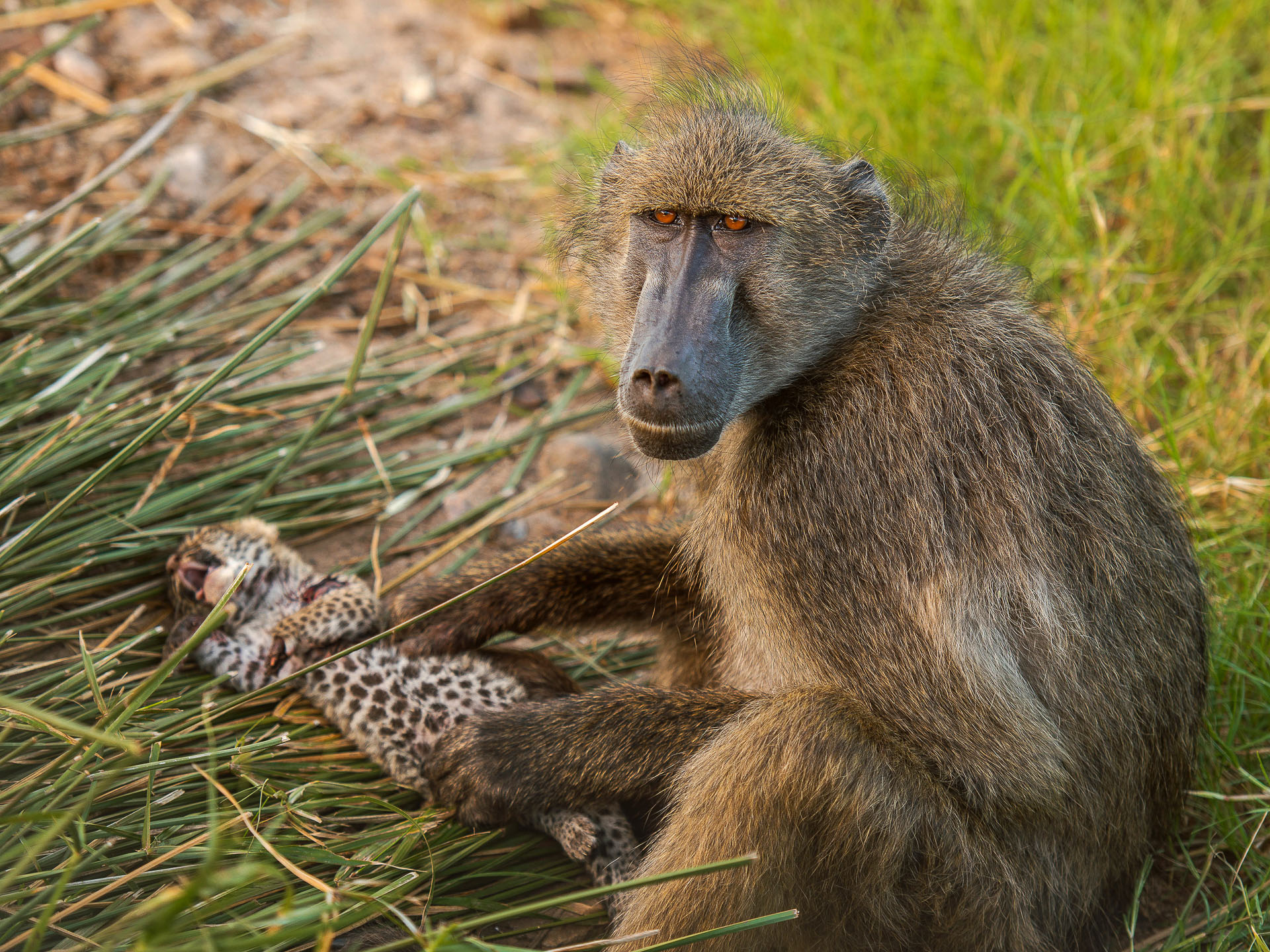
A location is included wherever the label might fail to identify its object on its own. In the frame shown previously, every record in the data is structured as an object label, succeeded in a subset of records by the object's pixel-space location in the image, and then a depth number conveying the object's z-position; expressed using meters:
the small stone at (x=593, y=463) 3.81
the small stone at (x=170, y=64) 4.93
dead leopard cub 2.68
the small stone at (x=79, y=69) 4.75
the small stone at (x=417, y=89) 5.39
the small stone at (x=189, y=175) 4.49
